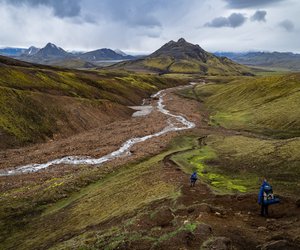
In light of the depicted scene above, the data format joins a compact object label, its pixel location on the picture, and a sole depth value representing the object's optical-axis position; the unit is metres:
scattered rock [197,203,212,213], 20.66
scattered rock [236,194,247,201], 24.04
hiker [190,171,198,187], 27.50
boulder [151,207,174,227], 19.56
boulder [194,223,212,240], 16.45
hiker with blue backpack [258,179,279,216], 20.45
